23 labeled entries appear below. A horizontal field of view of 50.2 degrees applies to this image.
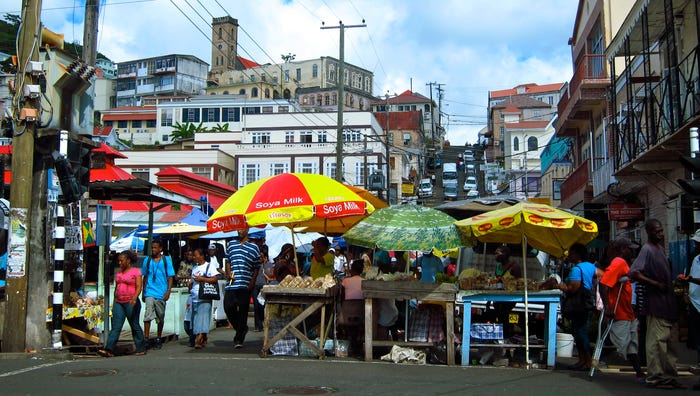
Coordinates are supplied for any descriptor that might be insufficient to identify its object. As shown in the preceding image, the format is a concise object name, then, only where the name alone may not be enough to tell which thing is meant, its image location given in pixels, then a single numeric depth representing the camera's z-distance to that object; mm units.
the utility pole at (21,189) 11227
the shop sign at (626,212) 21031
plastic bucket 11945
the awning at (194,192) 41469
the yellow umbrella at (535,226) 10469
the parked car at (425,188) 65925
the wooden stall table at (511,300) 10602
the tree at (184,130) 84938
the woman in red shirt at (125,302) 11719
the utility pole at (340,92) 31106
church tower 127862
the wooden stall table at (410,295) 10812
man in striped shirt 12688
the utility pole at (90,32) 15680
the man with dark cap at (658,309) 8711
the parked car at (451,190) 64562
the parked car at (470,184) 69438
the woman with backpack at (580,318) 10531
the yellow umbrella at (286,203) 11781
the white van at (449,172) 69062
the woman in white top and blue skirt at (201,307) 12874
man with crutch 9445
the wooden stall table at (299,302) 11281
